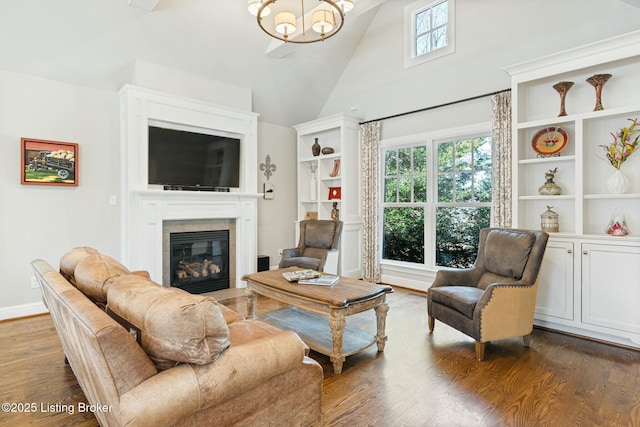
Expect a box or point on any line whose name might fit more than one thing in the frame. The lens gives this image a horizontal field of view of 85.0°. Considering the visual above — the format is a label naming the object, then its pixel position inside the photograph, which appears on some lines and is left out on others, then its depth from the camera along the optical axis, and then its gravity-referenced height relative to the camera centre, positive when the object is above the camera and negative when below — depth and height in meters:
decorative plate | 3.53 +0.73
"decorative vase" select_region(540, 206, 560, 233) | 3.52 -0.11
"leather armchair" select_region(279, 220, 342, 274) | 4.60 -0.51
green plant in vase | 3.10 +0.54
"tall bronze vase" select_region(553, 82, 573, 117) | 3.39 +1.19
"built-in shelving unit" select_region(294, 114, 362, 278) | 5.36 +0.55
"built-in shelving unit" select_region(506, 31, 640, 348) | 2.99 +0.19
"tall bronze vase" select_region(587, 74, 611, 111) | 3.19 +1.18
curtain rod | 4.09 +1.39
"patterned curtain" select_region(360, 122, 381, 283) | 5.30 +0.16
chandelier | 2.54 +1.55
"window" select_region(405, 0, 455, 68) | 4.55 +2.46
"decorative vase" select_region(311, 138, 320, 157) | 5.87 +1.07
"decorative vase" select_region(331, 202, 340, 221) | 5.50 -0.03
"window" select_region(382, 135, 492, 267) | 4.46 +0.15
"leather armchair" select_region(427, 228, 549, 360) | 2.73 -0.69
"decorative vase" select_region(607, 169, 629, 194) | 3.10 +0.25
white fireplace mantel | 4.12 +0.26
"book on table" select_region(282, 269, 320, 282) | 3.17 -0.59
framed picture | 3.71 +0.55
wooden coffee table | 2.53 -0.74
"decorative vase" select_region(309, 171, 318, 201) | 5.93 +0.40
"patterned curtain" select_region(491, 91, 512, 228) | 3.91 +0.62
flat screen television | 4.37 +0.72
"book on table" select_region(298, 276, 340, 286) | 3.02 -0.61
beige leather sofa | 1.17 -0.58
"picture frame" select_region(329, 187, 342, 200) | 5.64 +0.32
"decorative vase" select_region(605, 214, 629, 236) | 3.10 -0.14
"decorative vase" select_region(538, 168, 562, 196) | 3.53 +0.24
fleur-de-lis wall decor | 5.86 +0.76
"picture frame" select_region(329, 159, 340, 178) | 5.70 +0.70
